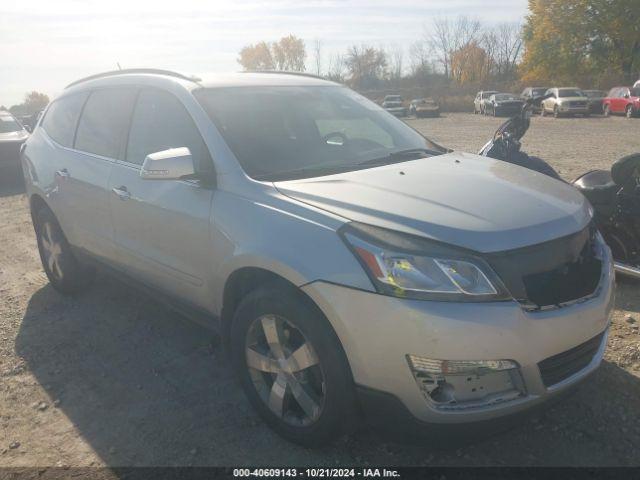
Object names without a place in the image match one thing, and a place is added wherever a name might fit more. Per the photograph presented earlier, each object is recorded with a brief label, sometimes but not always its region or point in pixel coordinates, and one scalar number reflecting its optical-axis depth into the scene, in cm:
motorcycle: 431
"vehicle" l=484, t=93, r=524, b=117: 3481
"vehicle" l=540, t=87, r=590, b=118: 3078
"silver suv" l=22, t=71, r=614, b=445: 227
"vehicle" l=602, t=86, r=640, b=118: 2719
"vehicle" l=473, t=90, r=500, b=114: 4044
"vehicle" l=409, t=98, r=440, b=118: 4109
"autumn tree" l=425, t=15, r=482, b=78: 8331
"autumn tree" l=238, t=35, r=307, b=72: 9881
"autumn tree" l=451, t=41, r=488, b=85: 8150
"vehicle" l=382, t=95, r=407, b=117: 4024
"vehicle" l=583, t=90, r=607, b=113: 3197
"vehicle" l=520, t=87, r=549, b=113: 3857
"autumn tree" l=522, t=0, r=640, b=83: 4194
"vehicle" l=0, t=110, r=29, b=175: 1199
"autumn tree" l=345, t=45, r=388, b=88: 8470
